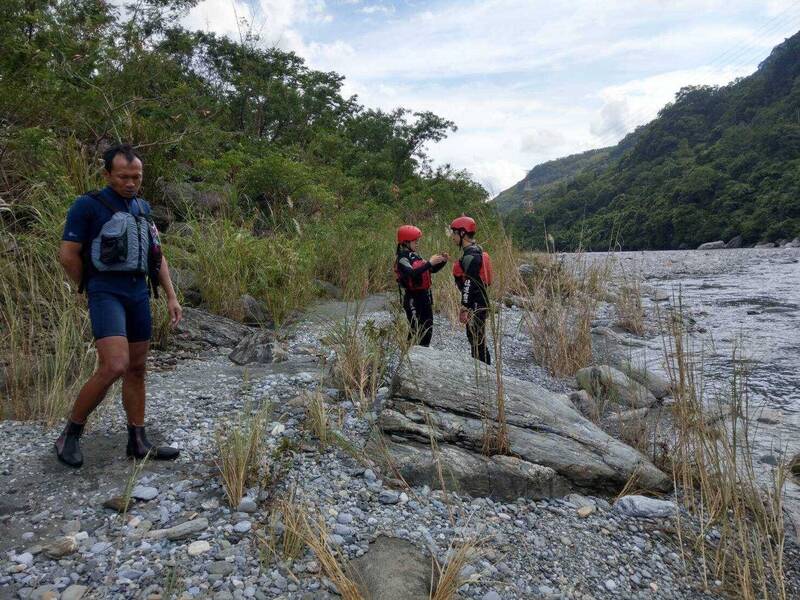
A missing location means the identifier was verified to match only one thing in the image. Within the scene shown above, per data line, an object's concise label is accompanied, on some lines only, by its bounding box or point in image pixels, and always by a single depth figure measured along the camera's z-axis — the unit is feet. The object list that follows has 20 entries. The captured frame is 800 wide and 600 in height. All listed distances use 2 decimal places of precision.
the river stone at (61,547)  7.48
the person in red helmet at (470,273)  17.52
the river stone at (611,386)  16.62
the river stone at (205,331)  18.99
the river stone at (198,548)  7.68
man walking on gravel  9.32
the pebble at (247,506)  8.70
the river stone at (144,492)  8.87
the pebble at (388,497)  9.41
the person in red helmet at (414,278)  18.49
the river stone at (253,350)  17.58
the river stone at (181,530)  7.96
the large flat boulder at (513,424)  11.02
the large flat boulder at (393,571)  7.16
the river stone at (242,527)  8.21
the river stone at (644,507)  10.23
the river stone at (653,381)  18.66
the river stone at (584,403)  15.57
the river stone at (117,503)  8.48
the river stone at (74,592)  6.75
